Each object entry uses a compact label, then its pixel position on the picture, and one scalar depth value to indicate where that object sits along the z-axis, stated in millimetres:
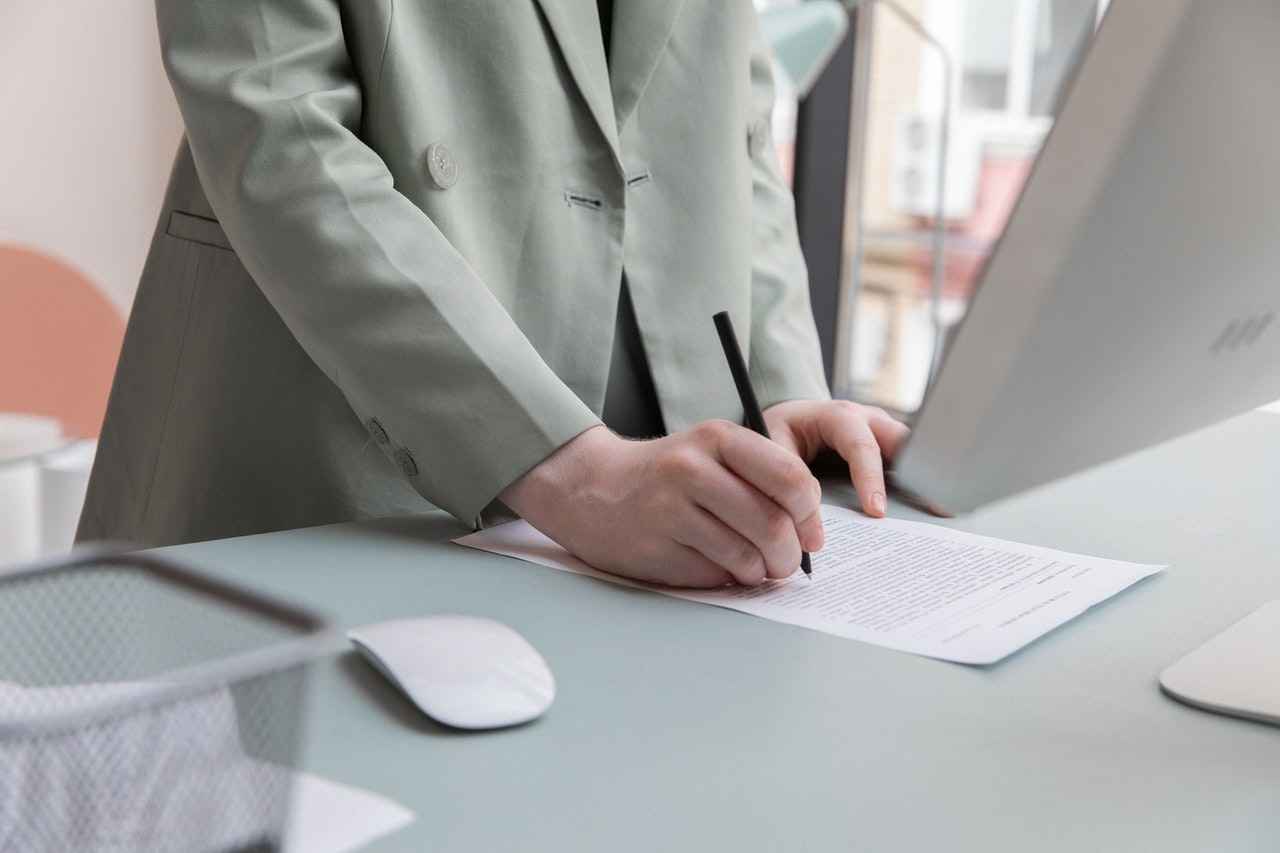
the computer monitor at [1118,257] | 412
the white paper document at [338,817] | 431
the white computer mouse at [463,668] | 533
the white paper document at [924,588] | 666
